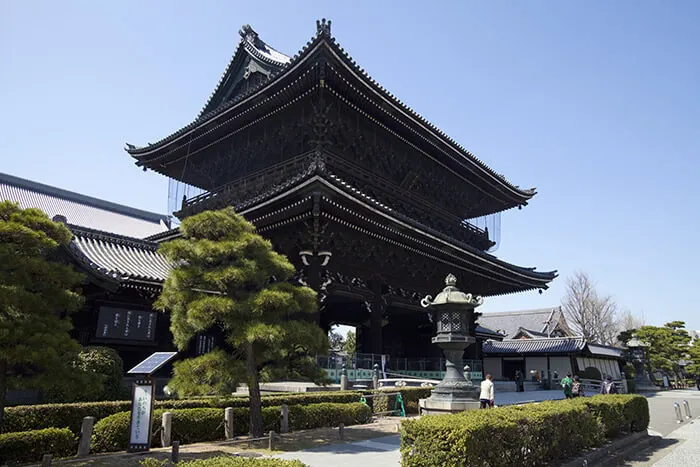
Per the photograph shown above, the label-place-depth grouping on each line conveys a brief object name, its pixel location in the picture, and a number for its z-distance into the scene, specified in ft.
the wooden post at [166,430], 32.70
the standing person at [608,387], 61.68
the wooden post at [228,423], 36.50
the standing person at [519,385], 97.35
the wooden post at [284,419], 40.06
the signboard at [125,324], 50.88
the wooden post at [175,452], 25.81
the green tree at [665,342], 153.99
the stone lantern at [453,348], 38.29
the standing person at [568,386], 69.10
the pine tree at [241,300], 34.50
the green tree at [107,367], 39.14
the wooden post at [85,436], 29.35
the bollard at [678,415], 59.79
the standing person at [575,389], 68.49
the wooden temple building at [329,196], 53.72
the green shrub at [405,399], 53.98
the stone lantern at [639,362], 127.85
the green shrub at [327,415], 41.88
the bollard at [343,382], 54.60
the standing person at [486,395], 44.70
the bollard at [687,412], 64.18
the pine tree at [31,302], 24.79
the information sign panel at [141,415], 30.12
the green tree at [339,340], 195.68
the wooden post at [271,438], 31.83
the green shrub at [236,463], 15.84
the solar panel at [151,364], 30.96
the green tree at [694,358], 160.56
